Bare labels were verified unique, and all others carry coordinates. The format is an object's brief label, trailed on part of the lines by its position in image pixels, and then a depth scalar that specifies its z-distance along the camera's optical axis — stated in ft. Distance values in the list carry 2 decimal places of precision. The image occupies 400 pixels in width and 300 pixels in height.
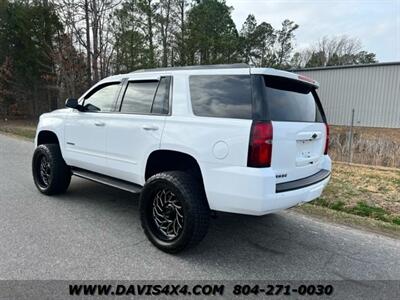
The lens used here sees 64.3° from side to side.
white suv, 9.66
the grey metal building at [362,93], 54.39
